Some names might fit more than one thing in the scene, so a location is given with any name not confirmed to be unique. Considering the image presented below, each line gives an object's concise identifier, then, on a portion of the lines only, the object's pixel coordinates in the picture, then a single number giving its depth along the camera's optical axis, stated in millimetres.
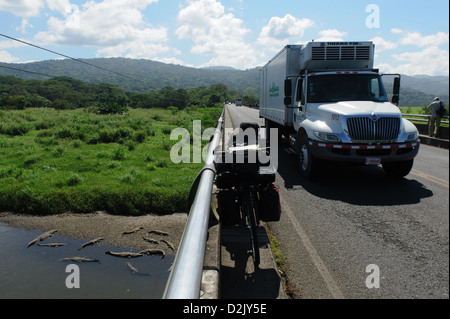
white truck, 7090
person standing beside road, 13633
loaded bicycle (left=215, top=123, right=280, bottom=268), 3988
